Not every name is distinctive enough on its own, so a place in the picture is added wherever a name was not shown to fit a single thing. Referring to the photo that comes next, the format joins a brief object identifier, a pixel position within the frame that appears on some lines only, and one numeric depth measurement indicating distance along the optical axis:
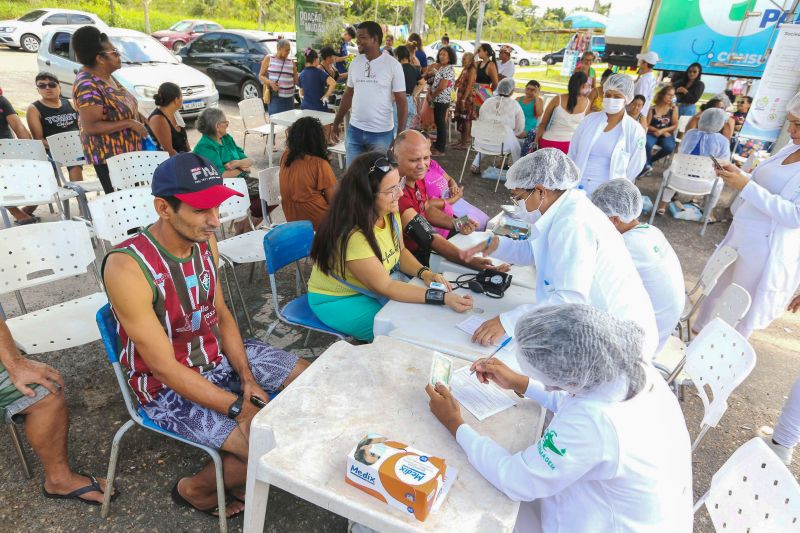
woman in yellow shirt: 2.31
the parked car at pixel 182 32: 14.20
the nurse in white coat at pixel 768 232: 2.73
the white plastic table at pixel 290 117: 6.27
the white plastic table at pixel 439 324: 1.97
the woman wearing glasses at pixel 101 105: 3.52
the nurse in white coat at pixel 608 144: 4.22
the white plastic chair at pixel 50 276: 2.34
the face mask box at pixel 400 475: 1.18
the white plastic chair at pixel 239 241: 3.32
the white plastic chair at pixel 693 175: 5.70
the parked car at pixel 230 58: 9.96
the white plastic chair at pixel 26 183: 3.57
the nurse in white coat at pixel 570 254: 1.89
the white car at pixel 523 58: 26.30
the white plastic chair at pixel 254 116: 6.70
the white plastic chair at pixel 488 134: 6.50
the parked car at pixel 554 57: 26.31
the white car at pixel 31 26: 13.78
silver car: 7.77
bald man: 3.05
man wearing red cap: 1.68
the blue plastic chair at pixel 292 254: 2.59
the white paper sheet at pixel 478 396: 1.61
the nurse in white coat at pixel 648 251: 2.41
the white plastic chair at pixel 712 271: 2.97
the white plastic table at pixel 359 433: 1.23
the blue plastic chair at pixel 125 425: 1.71
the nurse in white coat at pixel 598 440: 1.19
